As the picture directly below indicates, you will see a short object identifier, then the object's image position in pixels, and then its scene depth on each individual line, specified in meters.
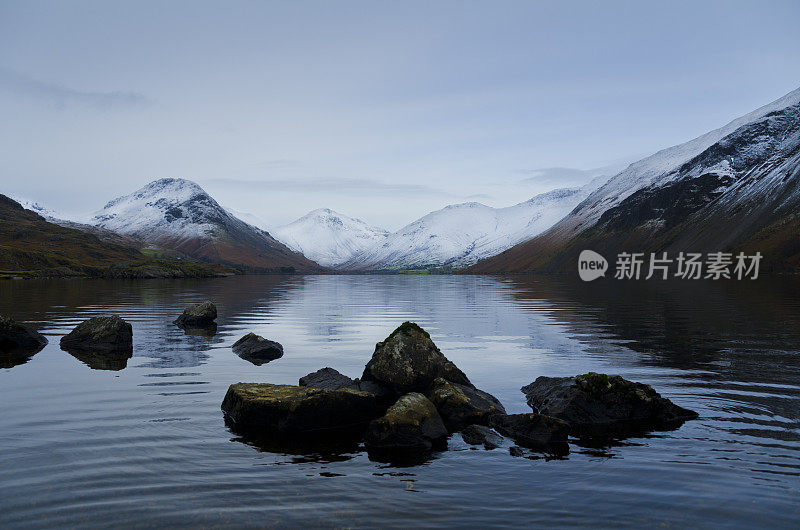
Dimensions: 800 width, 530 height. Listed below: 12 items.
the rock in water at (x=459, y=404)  20.91
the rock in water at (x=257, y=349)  34.94
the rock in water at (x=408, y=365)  24.17
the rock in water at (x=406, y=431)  18.55
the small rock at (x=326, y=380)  25.22
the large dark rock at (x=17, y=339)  36.83
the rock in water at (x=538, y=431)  18.52
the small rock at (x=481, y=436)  18.66
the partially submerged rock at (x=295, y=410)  20.27
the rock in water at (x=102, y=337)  37.69
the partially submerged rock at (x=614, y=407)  21.05
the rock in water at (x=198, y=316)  52.22
